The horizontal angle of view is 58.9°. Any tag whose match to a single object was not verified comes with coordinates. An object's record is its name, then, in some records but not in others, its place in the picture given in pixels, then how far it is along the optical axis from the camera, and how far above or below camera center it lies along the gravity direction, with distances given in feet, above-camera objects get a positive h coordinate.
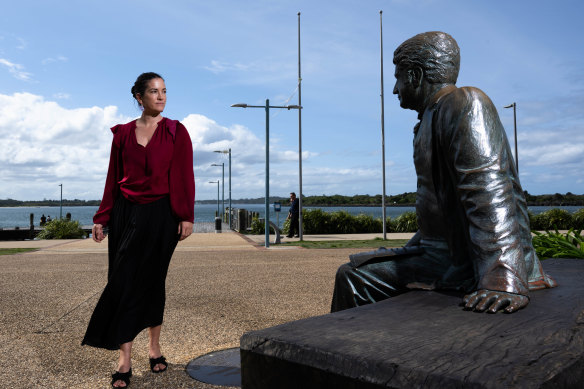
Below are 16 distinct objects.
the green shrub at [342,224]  80.07 -2.08
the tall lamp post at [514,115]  82.79 +15.24
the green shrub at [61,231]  81.10 -3.01
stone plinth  4.04 -1.21
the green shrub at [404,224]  84.53 -2.21
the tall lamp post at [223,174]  141.57 +10.31
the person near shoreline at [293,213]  63.31 -0.26
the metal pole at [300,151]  60.59 +7.16
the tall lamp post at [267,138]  51.85 +7.46
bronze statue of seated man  5.93 +0.02
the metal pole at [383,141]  64.95 +8.76
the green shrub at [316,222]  79.15 -1.69
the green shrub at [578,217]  82.40 -1.16
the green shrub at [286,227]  77.32 -2.44
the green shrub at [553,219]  85.05 -1.59
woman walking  10.23 -0.09
